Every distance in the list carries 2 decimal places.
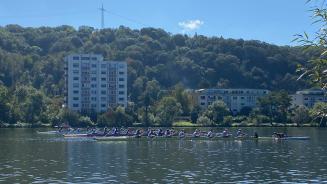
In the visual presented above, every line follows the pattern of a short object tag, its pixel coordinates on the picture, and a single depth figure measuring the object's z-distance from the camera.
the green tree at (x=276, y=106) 137.02
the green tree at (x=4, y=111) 125.38
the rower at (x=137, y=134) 68.31
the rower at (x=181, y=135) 67.30
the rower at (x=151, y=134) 68.49
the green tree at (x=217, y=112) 133.62
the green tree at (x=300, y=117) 130.25
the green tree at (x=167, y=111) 129.75
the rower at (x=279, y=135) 66.40
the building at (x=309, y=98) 167.12
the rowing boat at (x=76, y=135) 71.89
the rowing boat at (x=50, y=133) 84.76
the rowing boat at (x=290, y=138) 65.94
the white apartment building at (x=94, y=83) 143.25
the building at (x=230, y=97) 166.38
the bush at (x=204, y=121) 131.12
